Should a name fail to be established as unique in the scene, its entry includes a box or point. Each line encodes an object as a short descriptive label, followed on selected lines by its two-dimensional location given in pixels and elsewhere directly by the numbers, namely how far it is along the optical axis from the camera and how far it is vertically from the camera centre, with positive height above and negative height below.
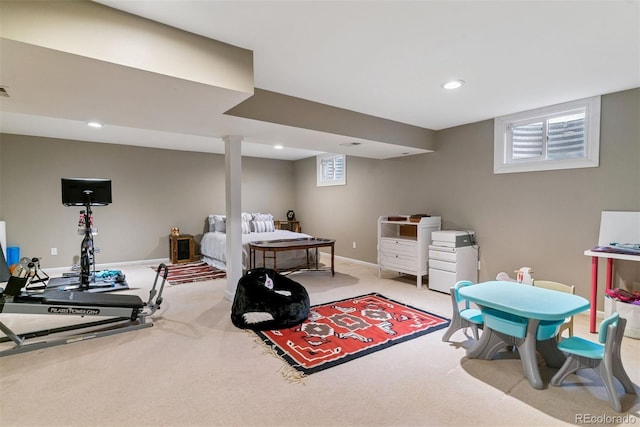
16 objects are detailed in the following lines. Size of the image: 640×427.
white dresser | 4.52 -0.67
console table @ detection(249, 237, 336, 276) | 4.76 -0.72
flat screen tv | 4.45 +0.14
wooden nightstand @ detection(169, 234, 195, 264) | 6.37 -1.01
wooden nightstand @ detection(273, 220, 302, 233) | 7.84 -0.63
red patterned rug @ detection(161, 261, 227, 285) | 5.03 -1.30
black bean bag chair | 3.03 -1.08
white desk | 2.76 -0.71
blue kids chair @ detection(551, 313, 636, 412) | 1.86 -1.01
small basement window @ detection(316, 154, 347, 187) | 6.63 +0.74
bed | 5.47 -0.72
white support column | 3.79 -0.10
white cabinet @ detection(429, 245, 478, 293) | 4.09 -0.91
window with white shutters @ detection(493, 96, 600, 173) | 3.29 +0.76
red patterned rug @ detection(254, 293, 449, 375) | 2.47 -1.27
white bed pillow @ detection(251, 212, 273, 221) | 7.01 -0.37
